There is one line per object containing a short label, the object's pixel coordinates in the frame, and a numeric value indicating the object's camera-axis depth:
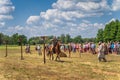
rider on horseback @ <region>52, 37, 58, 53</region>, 16.25
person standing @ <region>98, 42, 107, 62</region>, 17.15
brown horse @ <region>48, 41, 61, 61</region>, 16.42
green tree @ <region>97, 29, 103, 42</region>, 85.68
